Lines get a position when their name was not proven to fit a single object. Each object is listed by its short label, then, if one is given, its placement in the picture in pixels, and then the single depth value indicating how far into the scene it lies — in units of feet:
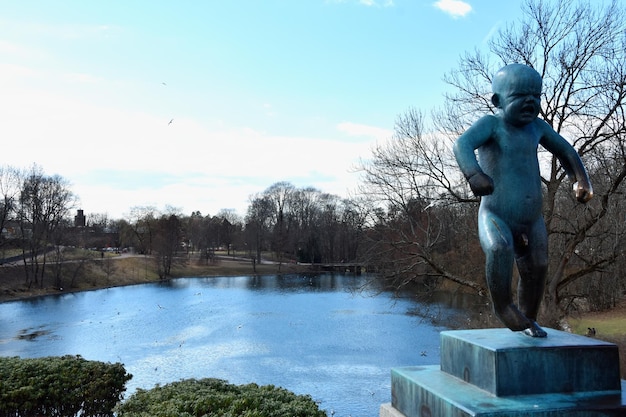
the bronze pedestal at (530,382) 10.17
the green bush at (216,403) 15.21
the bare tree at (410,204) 43.96
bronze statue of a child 12.13
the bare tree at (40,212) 137.18
